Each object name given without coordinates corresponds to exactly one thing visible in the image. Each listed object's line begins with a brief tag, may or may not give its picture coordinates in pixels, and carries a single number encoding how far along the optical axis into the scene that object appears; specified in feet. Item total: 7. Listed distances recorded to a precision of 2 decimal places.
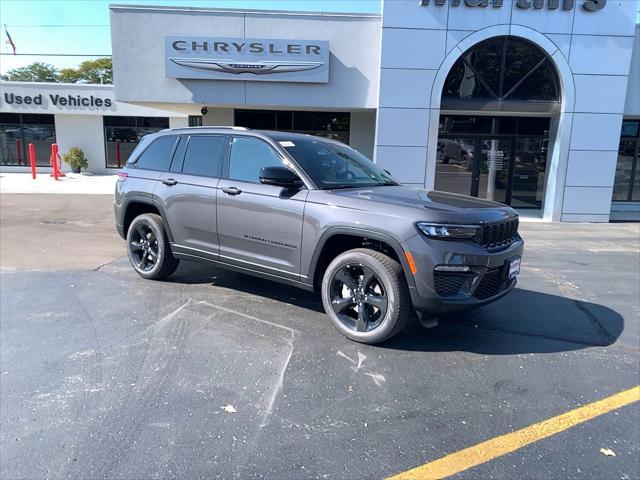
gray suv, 13.23
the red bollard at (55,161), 65.51
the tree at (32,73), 181.57
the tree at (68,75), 198.13
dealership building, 41.06
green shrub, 75.92
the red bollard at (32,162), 68.39
